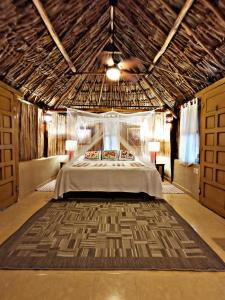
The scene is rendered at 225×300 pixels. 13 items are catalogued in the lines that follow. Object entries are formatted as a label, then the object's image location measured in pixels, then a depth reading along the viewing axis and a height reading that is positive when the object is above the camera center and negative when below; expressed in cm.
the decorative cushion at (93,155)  595 -34
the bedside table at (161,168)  633 -75
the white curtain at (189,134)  463 +19
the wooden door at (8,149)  371 -13
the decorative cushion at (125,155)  589 -33
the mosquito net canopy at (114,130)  526 +31
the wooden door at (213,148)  349 -8
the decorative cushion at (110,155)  589 -33
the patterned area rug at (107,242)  219 -118
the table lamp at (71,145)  519 -6
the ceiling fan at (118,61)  483 +186
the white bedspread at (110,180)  448 -75
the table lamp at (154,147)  619 -12
